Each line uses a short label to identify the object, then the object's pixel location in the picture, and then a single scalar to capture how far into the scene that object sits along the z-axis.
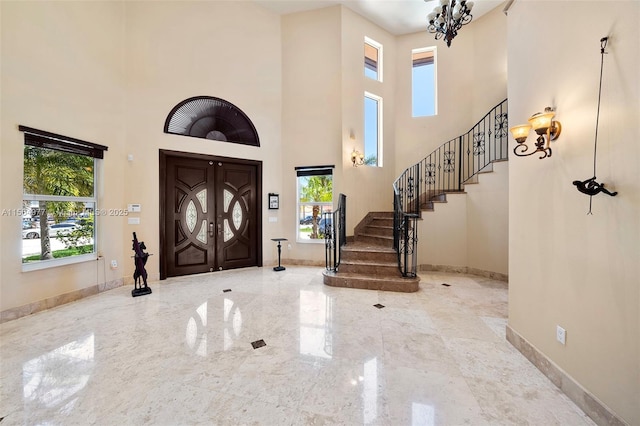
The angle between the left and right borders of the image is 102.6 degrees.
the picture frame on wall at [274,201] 6.09
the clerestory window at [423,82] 6.93
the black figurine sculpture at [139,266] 4.11
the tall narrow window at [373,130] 6.66
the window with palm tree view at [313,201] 6.07
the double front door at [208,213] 5.09
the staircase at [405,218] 4.43
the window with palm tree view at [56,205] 3.45
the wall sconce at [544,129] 1.97
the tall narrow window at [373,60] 6.66
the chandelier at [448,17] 3.84
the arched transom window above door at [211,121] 5.10
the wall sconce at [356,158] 6.07
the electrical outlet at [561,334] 1.93
